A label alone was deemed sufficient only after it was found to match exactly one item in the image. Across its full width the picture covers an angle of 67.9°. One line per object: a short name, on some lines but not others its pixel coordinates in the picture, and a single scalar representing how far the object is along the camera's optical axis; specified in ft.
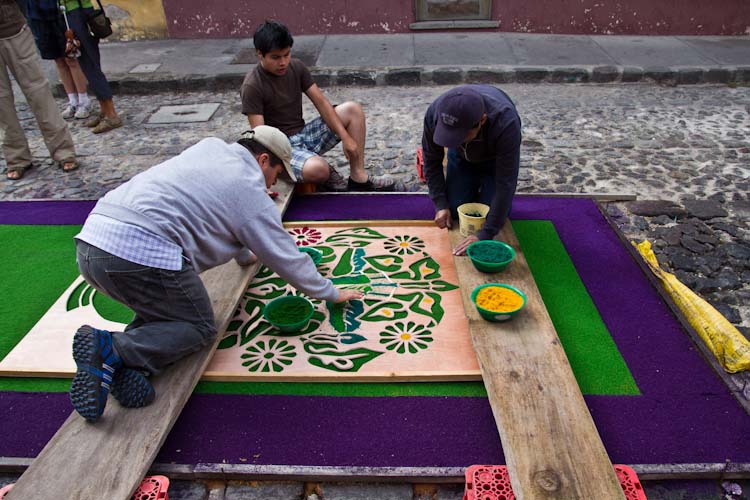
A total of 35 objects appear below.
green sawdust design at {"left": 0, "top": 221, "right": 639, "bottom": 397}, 8.18
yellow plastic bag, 8.36
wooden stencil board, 8.38
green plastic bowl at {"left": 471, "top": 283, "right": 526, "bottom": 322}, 8.47
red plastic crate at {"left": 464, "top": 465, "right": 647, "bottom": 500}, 6.42
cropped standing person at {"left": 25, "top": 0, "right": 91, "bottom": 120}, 17.51
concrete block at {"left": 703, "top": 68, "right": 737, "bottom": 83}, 22.11
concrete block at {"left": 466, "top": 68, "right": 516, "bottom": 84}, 22.80
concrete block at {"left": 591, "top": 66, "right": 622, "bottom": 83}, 22.47
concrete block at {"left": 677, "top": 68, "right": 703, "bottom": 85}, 22.18
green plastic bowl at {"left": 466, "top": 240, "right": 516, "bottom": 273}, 9.71
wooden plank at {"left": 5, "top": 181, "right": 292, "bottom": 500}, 6.43
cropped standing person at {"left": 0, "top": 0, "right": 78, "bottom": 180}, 14.55
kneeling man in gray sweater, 7.14
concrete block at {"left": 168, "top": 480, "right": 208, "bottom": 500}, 6.99
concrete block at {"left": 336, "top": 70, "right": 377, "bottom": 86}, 22.97
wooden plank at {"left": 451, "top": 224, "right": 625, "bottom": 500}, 6.24
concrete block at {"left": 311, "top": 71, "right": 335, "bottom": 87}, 23.03
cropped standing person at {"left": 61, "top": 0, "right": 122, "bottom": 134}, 17.83
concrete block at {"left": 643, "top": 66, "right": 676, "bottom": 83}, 22.21
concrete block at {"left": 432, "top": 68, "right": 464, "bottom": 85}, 22.85
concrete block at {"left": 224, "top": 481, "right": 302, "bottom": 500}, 6.96
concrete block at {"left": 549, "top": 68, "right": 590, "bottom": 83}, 22.54
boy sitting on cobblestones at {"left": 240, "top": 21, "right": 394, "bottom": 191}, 12.06
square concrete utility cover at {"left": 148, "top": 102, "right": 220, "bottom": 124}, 20.21
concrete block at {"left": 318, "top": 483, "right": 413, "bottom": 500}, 6.89
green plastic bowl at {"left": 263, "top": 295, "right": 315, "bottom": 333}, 8.94
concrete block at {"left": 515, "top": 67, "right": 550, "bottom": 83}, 22.68
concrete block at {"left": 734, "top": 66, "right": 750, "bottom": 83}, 22.04
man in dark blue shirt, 8.80
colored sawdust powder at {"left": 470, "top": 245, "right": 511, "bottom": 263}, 9.93
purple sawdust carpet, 7.18
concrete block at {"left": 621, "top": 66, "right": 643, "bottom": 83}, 22.36
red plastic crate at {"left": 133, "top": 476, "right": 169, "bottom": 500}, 6.63
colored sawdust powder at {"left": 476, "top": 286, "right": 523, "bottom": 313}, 8.71
